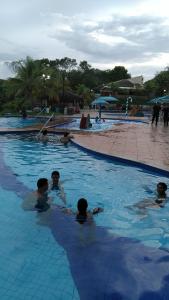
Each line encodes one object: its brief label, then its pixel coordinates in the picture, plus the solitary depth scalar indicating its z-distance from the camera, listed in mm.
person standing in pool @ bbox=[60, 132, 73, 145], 9724
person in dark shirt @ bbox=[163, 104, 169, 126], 15174
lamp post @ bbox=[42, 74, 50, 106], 22437
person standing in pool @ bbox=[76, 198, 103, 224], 3907
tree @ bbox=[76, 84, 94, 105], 33274
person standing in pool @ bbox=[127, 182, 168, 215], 4811
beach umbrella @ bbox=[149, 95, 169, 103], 17014
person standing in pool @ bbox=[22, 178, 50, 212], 4469
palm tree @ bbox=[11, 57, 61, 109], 21919
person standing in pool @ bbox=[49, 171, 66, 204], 5039
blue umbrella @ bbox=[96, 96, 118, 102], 20065
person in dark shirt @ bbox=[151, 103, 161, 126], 14869
